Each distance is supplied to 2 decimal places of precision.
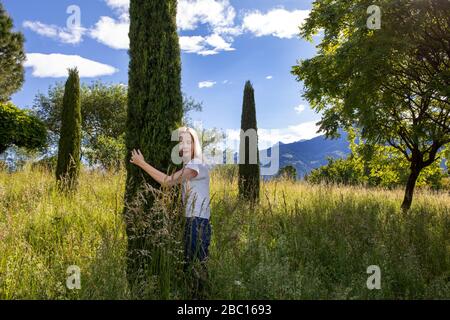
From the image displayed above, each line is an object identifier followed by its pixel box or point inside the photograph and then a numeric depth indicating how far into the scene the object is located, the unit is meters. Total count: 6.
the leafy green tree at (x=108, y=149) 21.09
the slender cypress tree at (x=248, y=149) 11.45
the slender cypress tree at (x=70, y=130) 10.89
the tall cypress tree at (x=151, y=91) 4.80
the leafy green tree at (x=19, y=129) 15.33
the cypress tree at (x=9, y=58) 25.69
